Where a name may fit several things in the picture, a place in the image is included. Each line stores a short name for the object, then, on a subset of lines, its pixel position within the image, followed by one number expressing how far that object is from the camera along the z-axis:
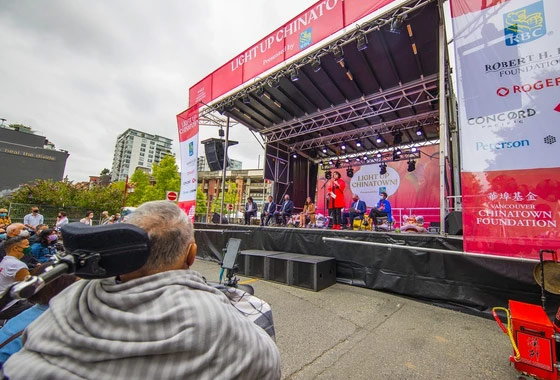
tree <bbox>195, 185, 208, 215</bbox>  34.31
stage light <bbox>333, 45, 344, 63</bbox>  6.49
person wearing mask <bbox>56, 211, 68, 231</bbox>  10.34
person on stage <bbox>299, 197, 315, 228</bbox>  11.79
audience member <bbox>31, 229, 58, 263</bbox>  4.62
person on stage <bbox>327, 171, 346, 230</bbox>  8.57
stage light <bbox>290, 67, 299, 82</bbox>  7.50
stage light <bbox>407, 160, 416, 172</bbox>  11.62
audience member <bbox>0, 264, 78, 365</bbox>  1.22
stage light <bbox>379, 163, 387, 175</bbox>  12.28
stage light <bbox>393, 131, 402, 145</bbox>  10.92
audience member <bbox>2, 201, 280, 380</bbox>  0.71
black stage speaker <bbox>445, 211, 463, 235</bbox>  4.49
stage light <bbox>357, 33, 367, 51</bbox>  6.03
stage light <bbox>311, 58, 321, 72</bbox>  6.97
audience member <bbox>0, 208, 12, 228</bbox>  9.66
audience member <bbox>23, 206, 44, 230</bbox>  10.70
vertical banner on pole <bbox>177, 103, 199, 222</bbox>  7.87
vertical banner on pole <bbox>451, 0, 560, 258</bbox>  3.07
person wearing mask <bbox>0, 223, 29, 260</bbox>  4.11
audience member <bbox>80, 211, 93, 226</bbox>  10.46
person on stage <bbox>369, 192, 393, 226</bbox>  8.70
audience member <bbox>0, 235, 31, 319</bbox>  2.22
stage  3.73
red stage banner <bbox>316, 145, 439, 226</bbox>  11.23
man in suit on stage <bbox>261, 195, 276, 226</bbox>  10.41
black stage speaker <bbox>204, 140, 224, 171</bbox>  11.29
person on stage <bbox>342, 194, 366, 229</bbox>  8.86
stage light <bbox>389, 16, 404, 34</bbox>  5.46
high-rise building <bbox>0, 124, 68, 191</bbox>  27.69
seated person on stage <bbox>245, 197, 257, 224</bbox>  10.59
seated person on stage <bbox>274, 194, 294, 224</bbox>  10.15
